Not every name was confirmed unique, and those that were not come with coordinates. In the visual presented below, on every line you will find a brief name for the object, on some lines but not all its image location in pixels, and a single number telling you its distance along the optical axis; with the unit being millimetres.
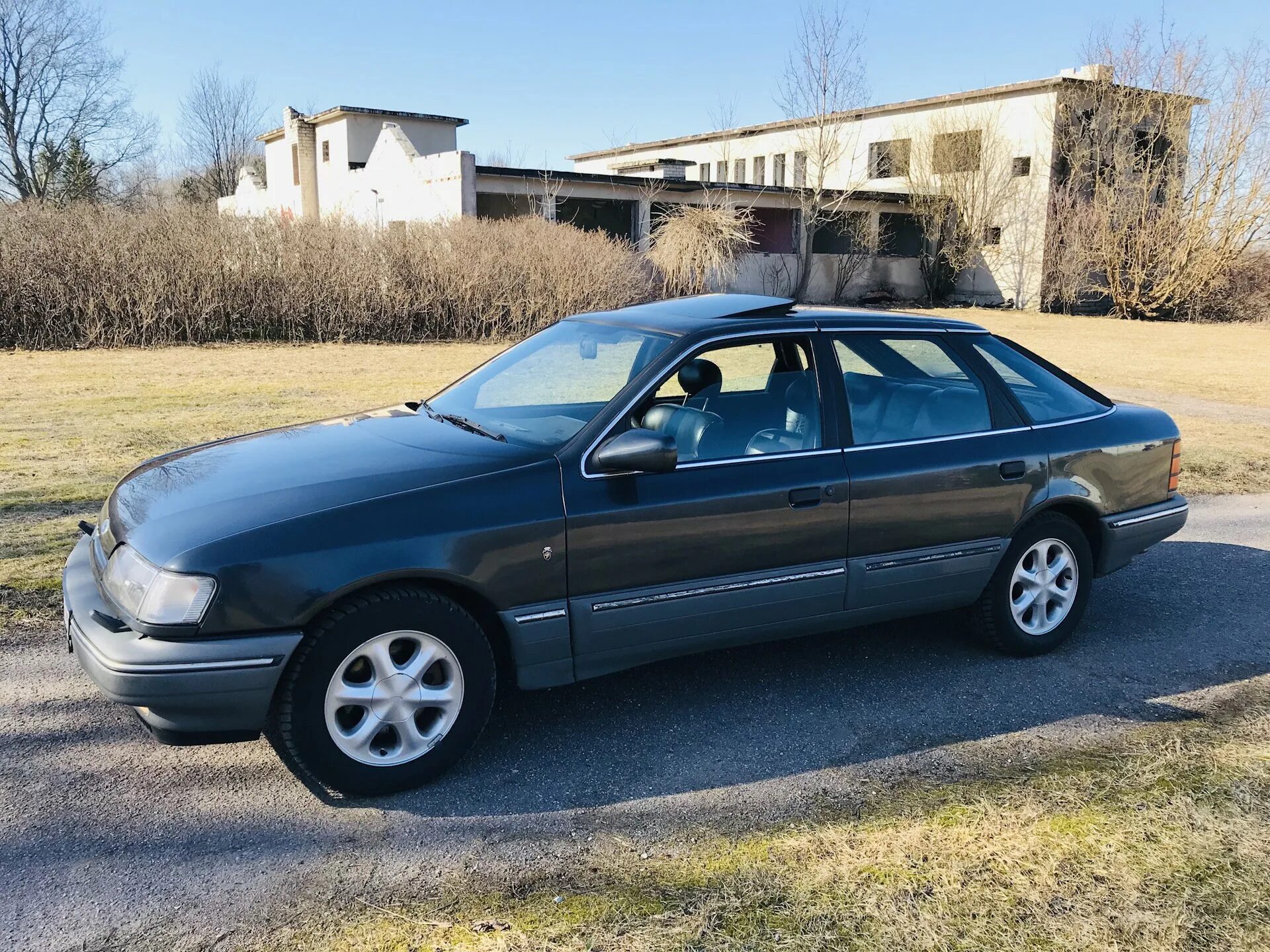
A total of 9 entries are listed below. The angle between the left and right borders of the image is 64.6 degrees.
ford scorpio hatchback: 3199
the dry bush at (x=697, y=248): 26938
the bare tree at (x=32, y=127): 51156
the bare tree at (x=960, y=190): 37562
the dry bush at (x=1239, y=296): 33719
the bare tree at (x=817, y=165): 35406
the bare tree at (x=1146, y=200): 33062
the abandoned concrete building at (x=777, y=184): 30688
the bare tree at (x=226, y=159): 64312
